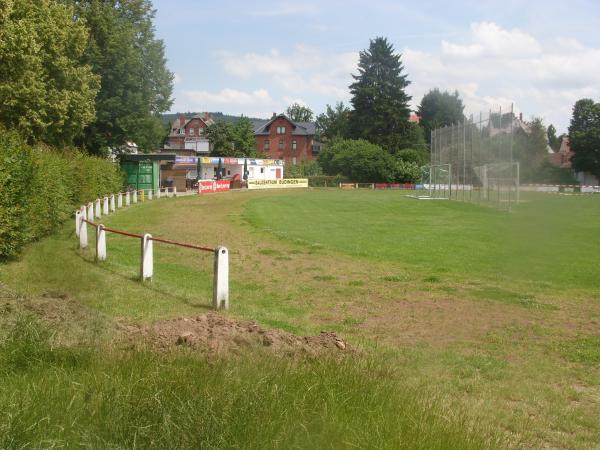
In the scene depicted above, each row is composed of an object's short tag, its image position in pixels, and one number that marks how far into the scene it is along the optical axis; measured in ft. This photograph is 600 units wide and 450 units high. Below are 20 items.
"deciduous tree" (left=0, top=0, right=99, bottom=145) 82.64
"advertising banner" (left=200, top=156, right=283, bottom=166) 253.18
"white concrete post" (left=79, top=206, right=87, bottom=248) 57.31
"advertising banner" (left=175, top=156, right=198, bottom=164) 228.57
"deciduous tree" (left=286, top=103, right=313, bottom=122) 513.04
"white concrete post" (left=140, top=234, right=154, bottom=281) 40.93
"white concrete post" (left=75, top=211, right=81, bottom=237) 60.64
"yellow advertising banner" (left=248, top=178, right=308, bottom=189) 258.57
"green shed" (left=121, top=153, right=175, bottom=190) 174.50
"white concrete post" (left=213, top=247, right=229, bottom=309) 33.30
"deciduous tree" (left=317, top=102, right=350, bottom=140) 418.78
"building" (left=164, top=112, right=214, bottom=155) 436.35
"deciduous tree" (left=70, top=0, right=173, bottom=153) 151.43
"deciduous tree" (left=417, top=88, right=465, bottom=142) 177.12
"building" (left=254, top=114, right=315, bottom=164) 403.54
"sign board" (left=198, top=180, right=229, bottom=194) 209.15
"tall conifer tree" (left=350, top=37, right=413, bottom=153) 313.12
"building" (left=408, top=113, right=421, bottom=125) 353.31
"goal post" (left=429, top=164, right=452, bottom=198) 160.37
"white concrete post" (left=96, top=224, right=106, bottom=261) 49.57
